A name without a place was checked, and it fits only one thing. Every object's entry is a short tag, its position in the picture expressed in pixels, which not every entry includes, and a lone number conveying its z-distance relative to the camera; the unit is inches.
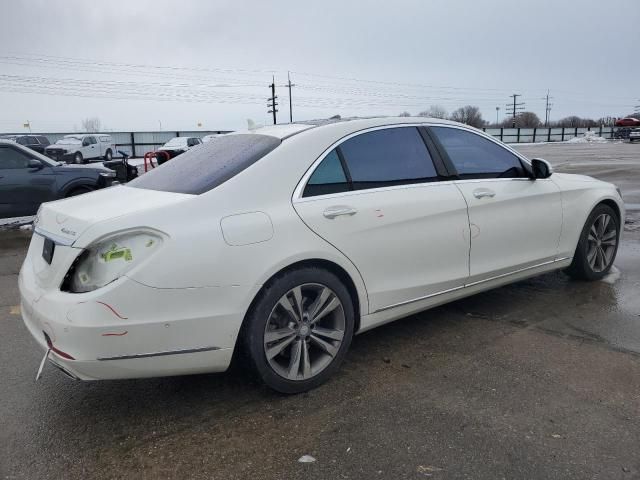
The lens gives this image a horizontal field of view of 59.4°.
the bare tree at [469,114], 3300.7
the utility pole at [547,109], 3731.8
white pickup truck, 1074.1
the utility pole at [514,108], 3816.4
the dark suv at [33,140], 1077.8
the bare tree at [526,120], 3378.4
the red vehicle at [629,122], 2057.1
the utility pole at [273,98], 2428.4
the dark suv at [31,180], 361.4
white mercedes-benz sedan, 107.2
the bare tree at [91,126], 3334.6
